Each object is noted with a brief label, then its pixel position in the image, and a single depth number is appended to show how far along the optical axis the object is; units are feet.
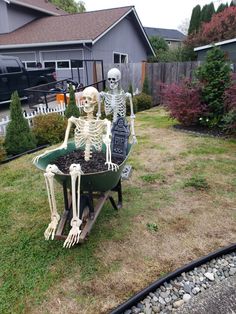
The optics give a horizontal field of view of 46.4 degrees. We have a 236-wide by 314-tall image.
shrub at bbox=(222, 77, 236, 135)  20.30
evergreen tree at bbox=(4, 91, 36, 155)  18.65
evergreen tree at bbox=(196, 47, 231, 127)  22.85
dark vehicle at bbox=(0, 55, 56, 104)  30.68
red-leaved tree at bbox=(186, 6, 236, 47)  55.31
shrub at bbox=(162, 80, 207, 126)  23.52
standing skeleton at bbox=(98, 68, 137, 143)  13.49
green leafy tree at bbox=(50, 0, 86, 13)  91.86
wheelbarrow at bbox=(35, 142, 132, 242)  8.64
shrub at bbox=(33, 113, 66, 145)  20.99
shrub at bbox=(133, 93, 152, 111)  34.71
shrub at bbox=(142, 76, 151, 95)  36.83
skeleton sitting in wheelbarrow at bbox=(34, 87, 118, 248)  8.21
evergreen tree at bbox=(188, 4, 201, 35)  71.00
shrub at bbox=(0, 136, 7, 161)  17.48
